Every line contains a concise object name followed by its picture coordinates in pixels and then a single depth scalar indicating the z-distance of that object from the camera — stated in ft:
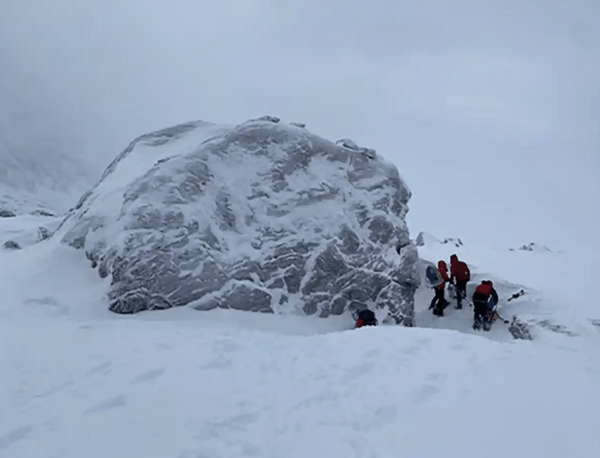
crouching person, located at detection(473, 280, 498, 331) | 51.31
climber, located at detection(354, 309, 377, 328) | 45.82
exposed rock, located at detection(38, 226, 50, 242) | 59.00
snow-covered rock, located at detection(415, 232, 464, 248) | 110.83
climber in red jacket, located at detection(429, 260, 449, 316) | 54.60
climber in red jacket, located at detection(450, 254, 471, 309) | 55.77
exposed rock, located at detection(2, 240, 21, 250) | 52.95
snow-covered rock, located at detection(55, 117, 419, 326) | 42.16
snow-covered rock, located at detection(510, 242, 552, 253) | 106.03
